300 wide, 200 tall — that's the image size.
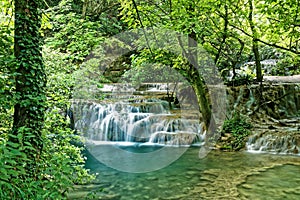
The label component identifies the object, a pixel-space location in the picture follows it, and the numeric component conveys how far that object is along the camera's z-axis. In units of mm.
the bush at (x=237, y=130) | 8078
